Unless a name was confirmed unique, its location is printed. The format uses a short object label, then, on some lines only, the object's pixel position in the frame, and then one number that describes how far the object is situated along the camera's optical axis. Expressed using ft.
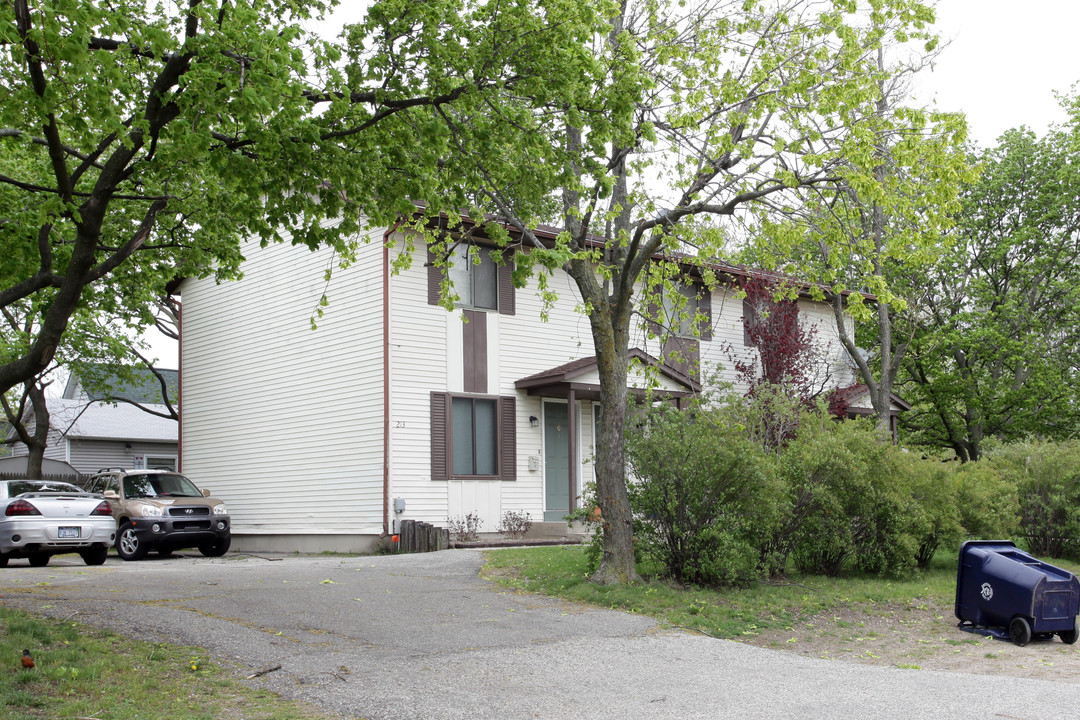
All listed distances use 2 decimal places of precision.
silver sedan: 47.75
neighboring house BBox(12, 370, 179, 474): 119.85
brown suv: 56.03
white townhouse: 58.95
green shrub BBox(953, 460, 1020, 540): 45.27
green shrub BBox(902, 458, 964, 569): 42.47
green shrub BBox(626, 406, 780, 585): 36.60
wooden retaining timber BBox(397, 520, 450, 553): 54.29
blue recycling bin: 30.14
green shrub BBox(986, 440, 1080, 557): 49.42
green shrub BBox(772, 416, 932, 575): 39.81
